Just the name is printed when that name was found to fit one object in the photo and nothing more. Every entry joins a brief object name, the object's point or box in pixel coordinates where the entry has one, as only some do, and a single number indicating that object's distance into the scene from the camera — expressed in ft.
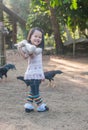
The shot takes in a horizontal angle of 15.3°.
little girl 18.03
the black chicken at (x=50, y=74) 25.14
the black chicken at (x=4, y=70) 28.22
